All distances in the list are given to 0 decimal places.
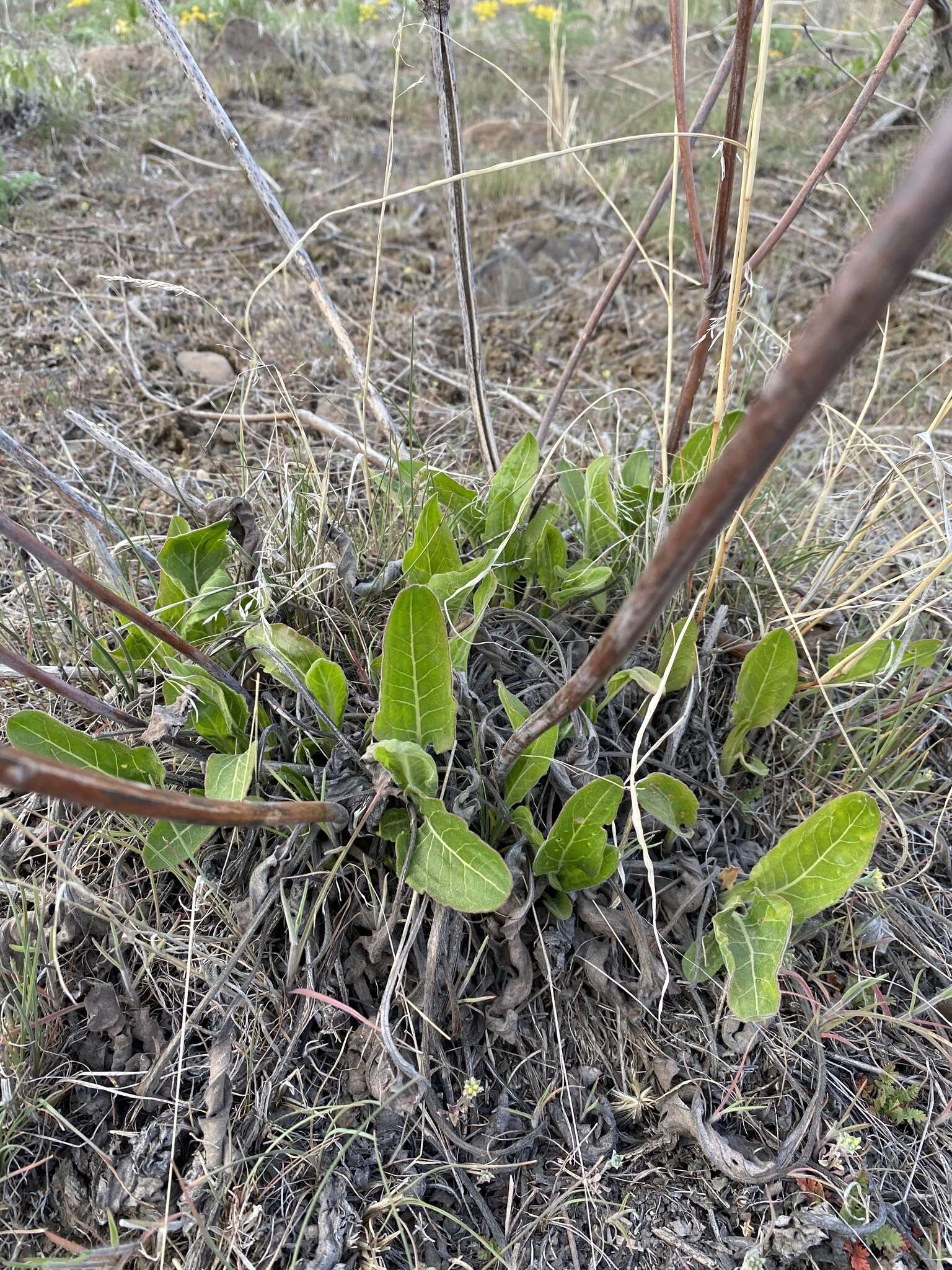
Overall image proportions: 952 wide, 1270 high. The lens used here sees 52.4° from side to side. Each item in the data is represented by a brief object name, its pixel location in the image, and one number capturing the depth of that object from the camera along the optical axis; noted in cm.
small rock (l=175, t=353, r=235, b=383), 78
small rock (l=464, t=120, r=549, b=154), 123
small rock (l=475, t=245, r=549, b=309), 99
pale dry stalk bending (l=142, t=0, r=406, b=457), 49
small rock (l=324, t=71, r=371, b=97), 136
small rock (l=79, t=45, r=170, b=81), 130
